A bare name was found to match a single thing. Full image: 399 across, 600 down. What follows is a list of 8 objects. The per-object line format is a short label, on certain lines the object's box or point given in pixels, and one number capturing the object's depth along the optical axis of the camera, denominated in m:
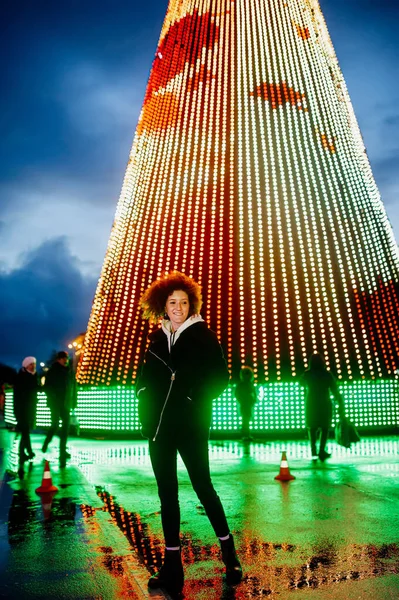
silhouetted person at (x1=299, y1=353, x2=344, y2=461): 10.15
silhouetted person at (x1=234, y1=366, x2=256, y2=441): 13.09
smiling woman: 3.81
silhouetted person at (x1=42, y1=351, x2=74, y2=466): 9.95
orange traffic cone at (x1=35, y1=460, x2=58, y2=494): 7.09
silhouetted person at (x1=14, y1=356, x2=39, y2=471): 10.34
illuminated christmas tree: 14.55
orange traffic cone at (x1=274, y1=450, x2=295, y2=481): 7.67
